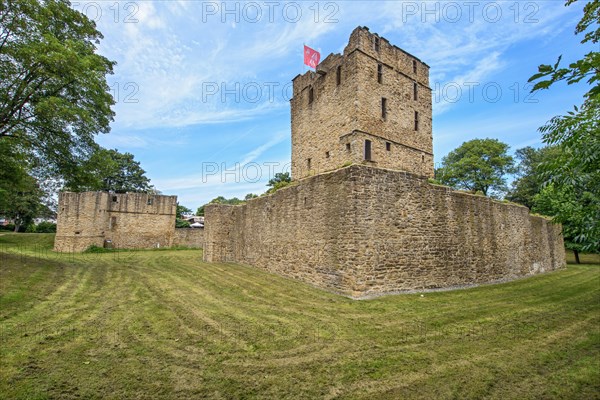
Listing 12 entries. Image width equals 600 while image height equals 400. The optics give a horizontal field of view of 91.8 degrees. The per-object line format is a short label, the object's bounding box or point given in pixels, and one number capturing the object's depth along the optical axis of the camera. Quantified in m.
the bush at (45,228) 36.94
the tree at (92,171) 12.98
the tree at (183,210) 51.43
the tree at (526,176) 33.11
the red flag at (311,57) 19.81
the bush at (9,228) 39.44
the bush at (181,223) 41.24
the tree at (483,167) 34.41
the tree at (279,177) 39.78
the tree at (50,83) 10.38
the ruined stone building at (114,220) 25.00
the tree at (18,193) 12.20
